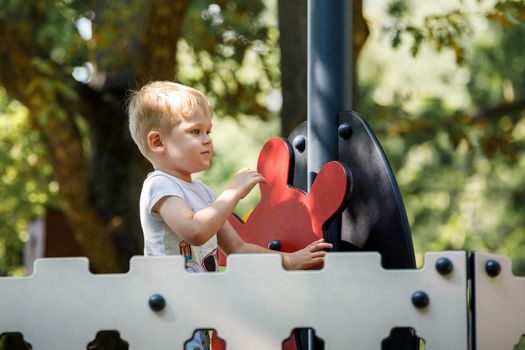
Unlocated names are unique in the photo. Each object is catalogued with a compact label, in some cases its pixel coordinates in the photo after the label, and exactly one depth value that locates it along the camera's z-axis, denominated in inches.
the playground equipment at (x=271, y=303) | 156.9
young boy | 192.2
